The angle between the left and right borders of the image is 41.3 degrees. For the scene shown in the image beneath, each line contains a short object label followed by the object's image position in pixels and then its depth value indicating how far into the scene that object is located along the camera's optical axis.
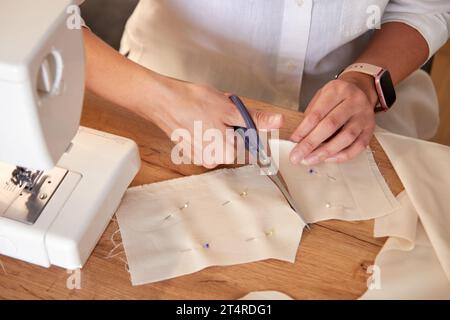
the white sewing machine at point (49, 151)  0.62
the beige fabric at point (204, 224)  0.82
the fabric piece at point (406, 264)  0.79
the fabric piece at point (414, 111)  1.24
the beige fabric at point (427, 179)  0.85
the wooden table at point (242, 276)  0.79
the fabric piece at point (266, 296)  0.79
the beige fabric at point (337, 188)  0.89
